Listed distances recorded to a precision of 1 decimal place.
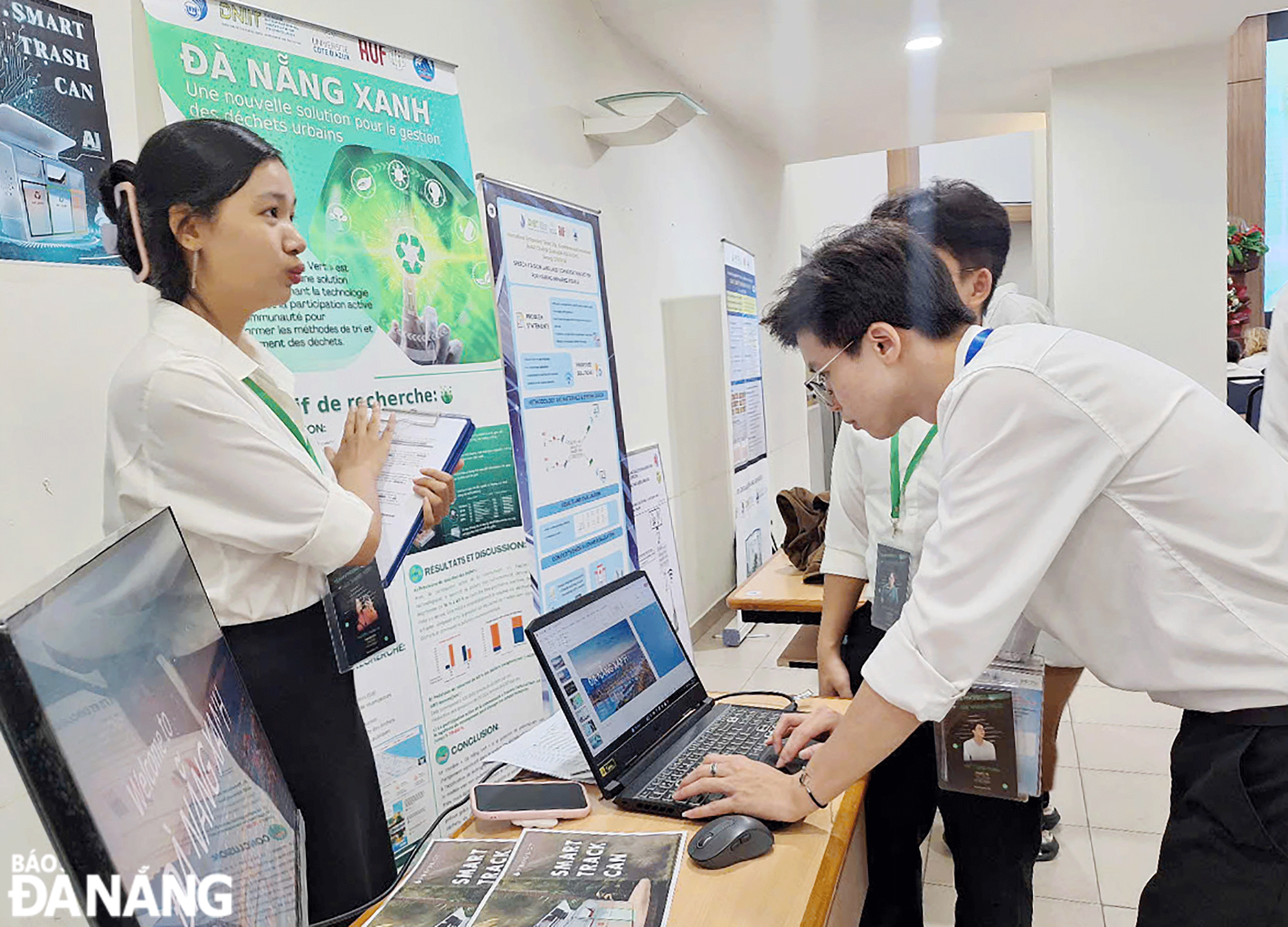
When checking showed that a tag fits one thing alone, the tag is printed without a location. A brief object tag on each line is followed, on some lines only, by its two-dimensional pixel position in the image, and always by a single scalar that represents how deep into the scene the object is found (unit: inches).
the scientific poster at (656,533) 152.4
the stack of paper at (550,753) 57.8
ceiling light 170.9
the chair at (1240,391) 194.2
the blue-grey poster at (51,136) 56.3
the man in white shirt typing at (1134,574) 43.1
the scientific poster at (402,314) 72.4
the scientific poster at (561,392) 108.8
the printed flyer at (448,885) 42.7
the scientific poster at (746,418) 193.9
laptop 53.1
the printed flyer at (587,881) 41.1
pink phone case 51.6
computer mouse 45.3
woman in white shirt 51.3
